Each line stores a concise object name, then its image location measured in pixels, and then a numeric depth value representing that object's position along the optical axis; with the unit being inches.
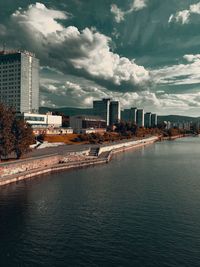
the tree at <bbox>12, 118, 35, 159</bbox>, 3828.7
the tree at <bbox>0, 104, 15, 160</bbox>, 3582.7
